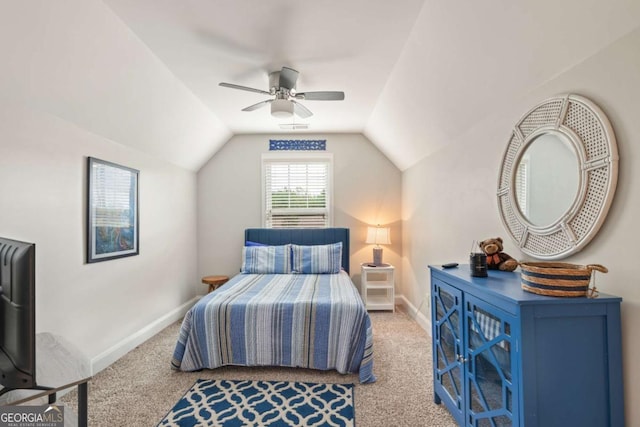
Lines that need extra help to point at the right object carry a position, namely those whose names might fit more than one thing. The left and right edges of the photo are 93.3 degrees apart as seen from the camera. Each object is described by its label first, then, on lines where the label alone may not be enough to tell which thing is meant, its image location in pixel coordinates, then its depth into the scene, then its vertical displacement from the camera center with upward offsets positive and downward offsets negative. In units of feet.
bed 8.37 -3.21
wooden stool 13.84 -2.76
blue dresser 4.09 -1.96
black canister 5.65 -0.88
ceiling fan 8.64 +3.75
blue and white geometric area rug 6.54 -4.33
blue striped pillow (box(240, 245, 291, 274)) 13.04 -1.74
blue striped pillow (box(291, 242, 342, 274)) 13.03 -1.71
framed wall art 8.60 +0.34
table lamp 14.51 -0.96
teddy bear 6.12 -0.78
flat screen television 2.95 -0.94
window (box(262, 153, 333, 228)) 15.72 +1.49
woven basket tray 4.13 -0.87
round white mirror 4.53 +0.72
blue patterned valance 15.65 +3.91
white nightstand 13.88 -3.06
